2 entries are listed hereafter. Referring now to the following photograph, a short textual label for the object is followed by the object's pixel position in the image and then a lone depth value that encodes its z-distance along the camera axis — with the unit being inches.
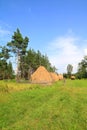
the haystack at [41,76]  750.0
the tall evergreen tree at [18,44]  946.8
